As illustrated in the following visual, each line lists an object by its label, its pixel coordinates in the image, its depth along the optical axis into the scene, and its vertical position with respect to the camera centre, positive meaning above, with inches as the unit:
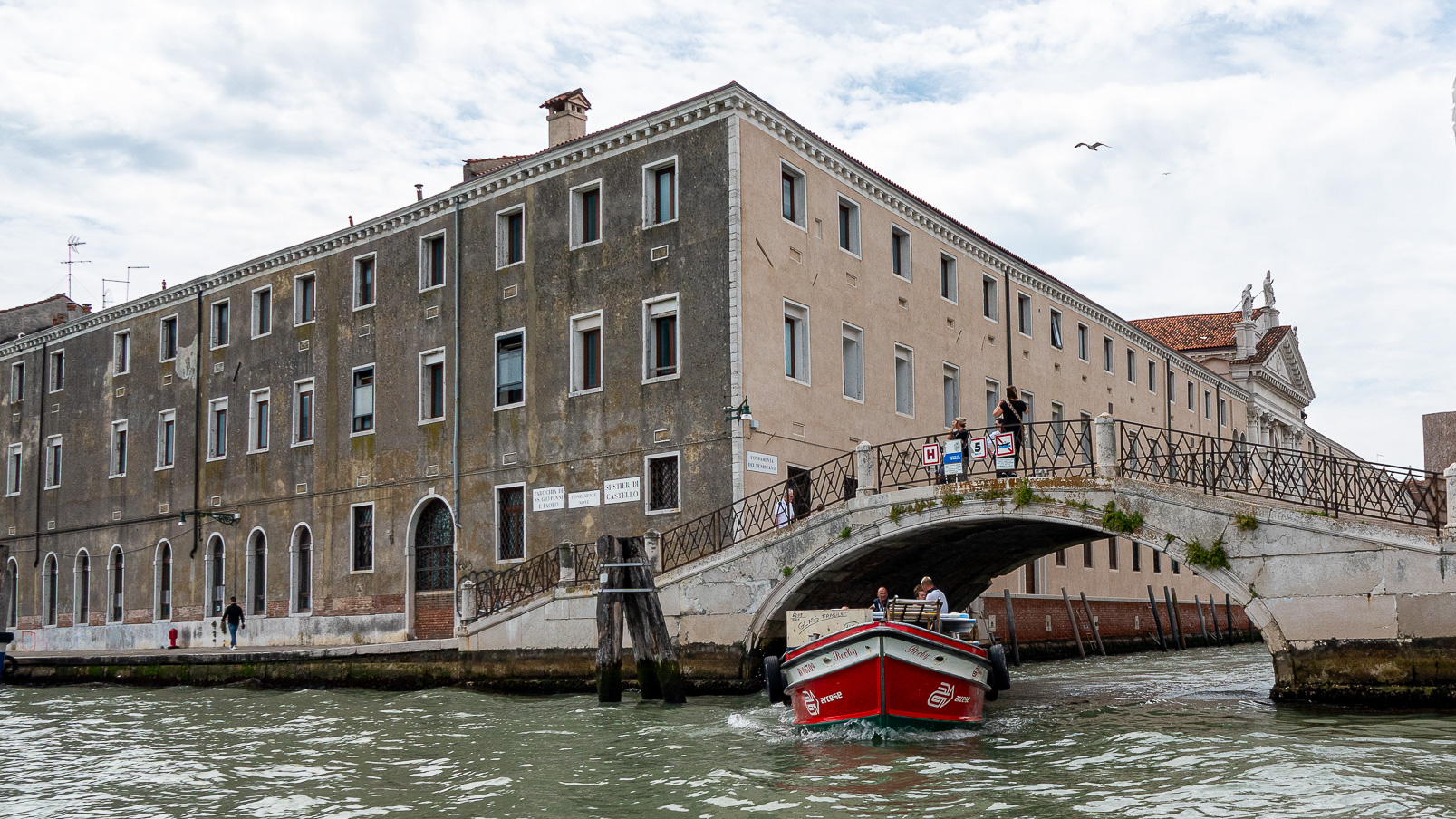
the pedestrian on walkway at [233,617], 1049.5 -48.2
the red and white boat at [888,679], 511.2 -52.6
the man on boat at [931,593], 573.3 -21.8
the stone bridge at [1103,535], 533.0 -10.3
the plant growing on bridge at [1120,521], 606.9 +8.6
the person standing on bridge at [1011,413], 673.0 +66.5
